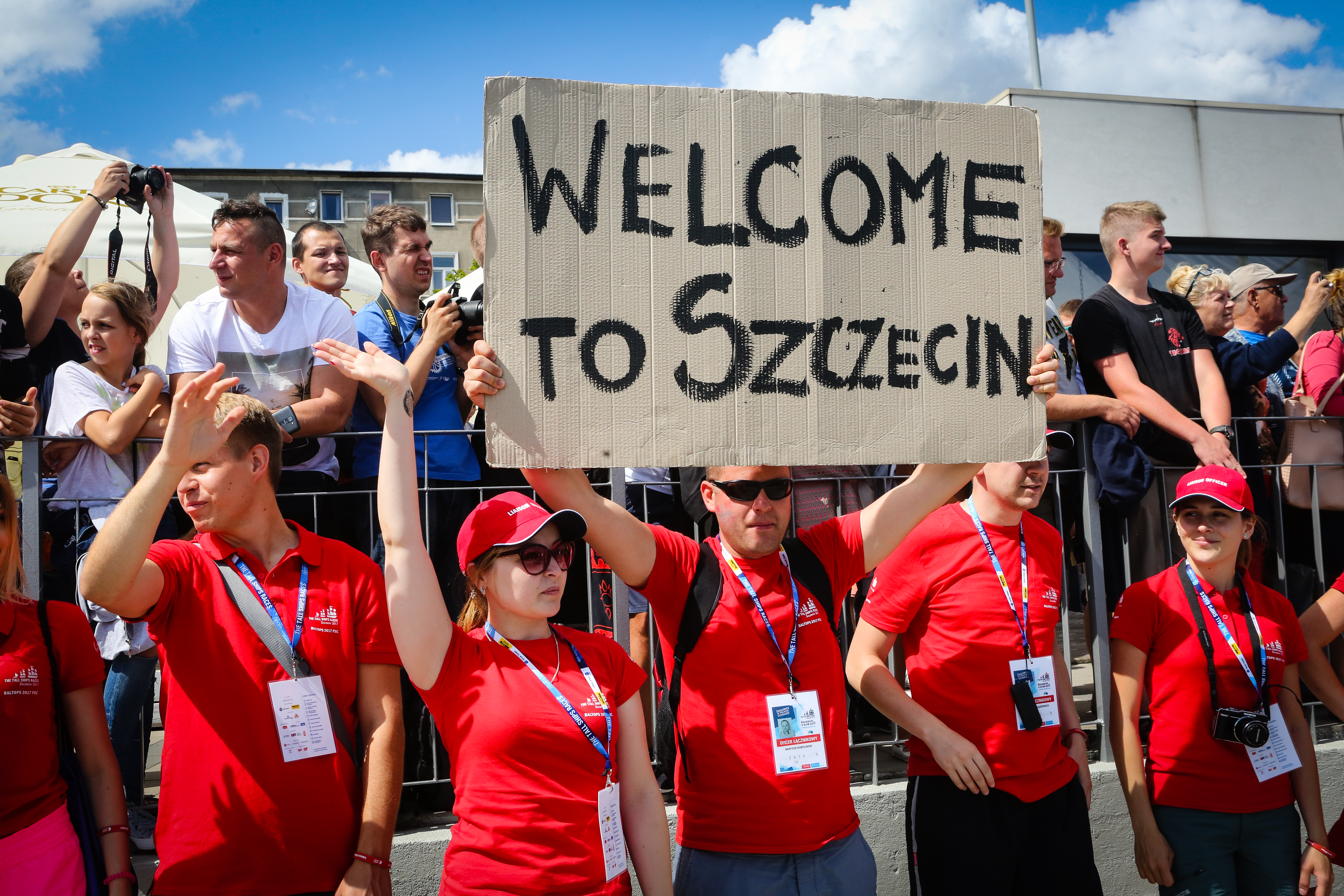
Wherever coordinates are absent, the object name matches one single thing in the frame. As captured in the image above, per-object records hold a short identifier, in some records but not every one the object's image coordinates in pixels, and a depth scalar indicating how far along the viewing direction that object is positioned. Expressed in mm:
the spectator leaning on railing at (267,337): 4062
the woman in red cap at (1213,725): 3533
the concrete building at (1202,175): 9117
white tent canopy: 6973
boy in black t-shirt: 4805
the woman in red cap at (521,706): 2396
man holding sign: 2697
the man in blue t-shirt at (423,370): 4031
